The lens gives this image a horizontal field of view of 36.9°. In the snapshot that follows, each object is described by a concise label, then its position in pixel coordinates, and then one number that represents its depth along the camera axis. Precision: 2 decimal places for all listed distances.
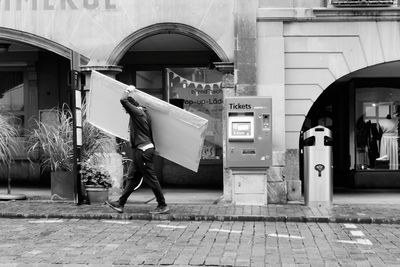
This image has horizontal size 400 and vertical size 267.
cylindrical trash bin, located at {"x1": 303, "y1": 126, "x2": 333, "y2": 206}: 10.70
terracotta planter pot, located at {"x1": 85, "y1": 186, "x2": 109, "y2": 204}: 10.72
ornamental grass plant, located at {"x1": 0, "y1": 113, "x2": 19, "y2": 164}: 11.08
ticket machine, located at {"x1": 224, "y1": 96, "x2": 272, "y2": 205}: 10.88
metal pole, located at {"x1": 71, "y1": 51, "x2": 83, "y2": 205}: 10.49
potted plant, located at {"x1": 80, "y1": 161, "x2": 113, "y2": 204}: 10.70
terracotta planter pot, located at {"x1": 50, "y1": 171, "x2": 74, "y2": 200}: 11.13
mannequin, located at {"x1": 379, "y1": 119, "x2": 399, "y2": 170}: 15.02
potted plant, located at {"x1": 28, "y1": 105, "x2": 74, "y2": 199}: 10.91
